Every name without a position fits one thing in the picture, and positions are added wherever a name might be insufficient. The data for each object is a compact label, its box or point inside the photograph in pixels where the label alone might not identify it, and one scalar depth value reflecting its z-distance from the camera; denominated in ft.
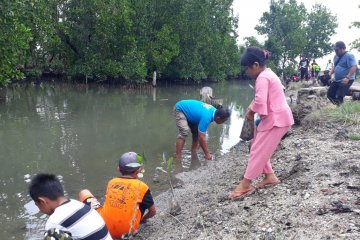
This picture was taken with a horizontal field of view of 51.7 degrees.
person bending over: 23.57
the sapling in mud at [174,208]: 15.67
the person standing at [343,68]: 27.58
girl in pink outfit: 13.41
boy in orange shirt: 13.08
